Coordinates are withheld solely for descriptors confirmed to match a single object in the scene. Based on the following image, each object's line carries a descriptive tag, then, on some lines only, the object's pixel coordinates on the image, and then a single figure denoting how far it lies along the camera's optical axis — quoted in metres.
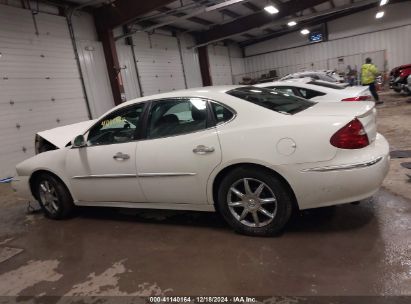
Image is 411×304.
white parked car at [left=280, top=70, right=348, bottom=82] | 12.22
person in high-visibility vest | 11.29
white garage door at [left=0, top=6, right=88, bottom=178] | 7.74
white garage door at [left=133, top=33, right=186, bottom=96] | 12.53
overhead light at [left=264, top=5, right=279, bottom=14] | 12.25
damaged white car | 2.65
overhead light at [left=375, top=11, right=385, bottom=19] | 17.89
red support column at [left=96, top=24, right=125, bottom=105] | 10.55
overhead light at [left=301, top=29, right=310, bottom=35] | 20.97
